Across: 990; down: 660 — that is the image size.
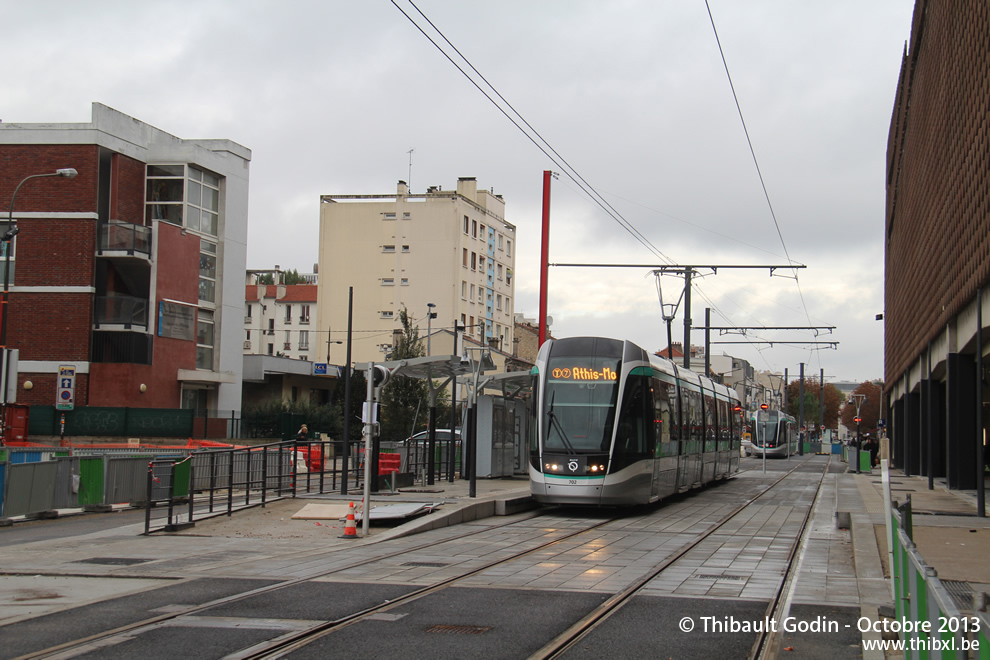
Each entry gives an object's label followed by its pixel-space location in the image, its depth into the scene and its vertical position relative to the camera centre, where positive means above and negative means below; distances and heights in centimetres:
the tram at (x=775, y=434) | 7100 -137
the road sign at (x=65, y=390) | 3666 +29
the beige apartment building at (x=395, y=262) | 7775 +1098
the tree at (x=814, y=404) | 13650 +151
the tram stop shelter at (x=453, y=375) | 2167 +77
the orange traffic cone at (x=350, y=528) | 1552 -187
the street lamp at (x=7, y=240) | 2634 +409
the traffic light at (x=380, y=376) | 1611 +46
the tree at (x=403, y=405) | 4778 +2
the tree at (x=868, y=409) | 11788 +85
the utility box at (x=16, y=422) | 3462 -86
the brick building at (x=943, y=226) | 1814 +432
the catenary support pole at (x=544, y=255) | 2495 +387
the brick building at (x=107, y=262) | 3875 +531
